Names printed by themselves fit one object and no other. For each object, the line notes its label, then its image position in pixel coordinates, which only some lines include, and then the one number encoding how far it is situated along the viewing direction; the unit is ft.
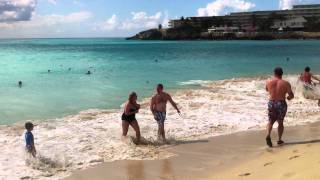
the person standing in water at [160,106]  29.21
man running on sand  24.74
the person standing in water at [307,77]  45.37
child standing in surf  24.74
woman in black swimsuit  28.26
